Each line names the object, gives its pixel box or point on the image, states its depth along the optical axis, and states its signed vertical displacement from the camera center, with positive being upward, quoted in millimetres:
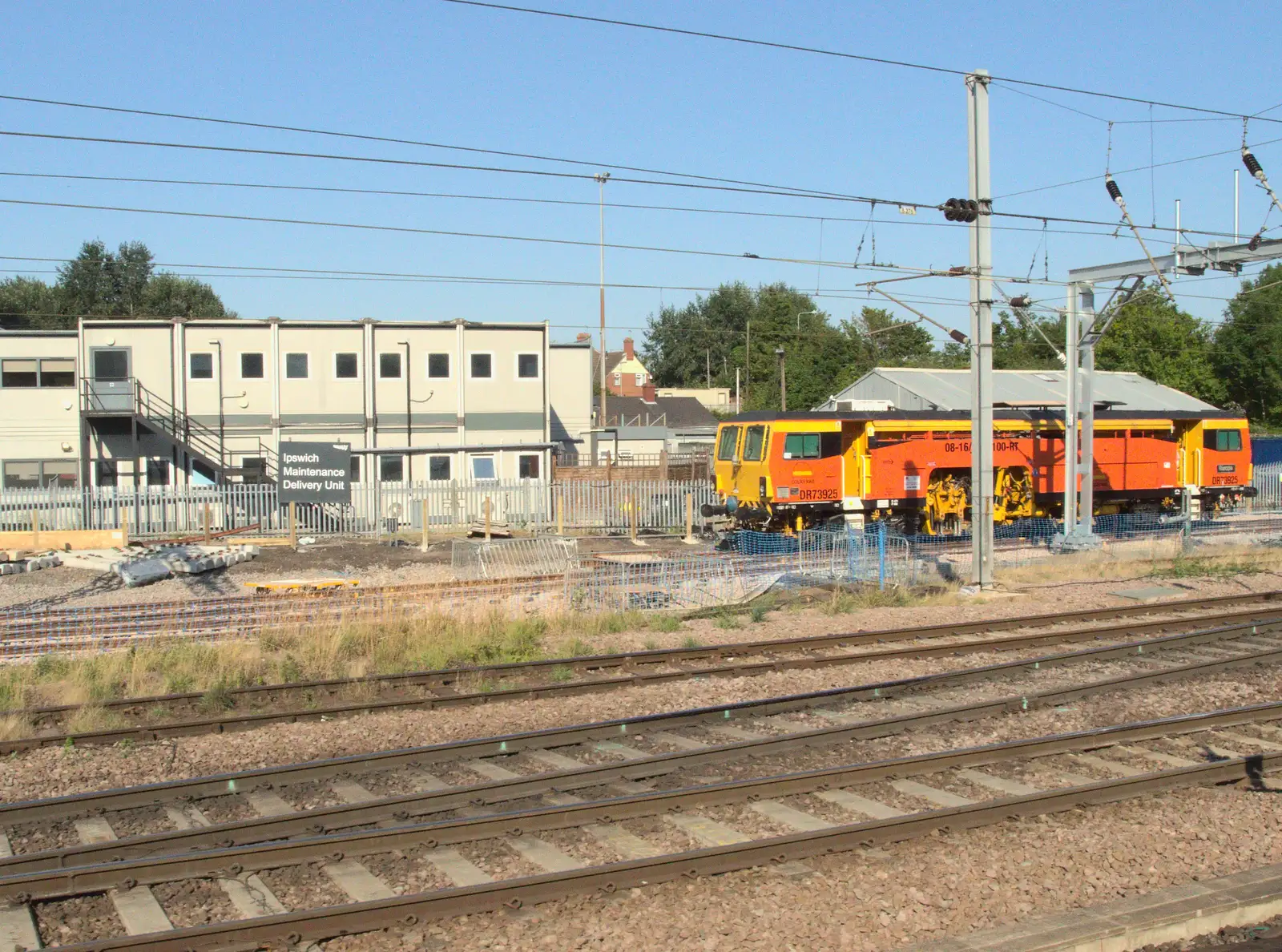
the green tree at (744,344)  75938 +12402
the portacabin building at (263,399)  39688 +2810
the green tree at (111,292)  88375 +15052
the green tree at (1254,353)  62969 +6443
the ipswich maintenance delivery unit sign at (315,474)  28344 +88
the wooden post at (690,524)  31109 -1429
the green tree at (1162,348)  61250 +6611
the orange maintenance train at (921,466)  27234 +108
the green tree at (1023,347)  71750 +8074
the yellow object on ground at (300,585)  21422 -2067
